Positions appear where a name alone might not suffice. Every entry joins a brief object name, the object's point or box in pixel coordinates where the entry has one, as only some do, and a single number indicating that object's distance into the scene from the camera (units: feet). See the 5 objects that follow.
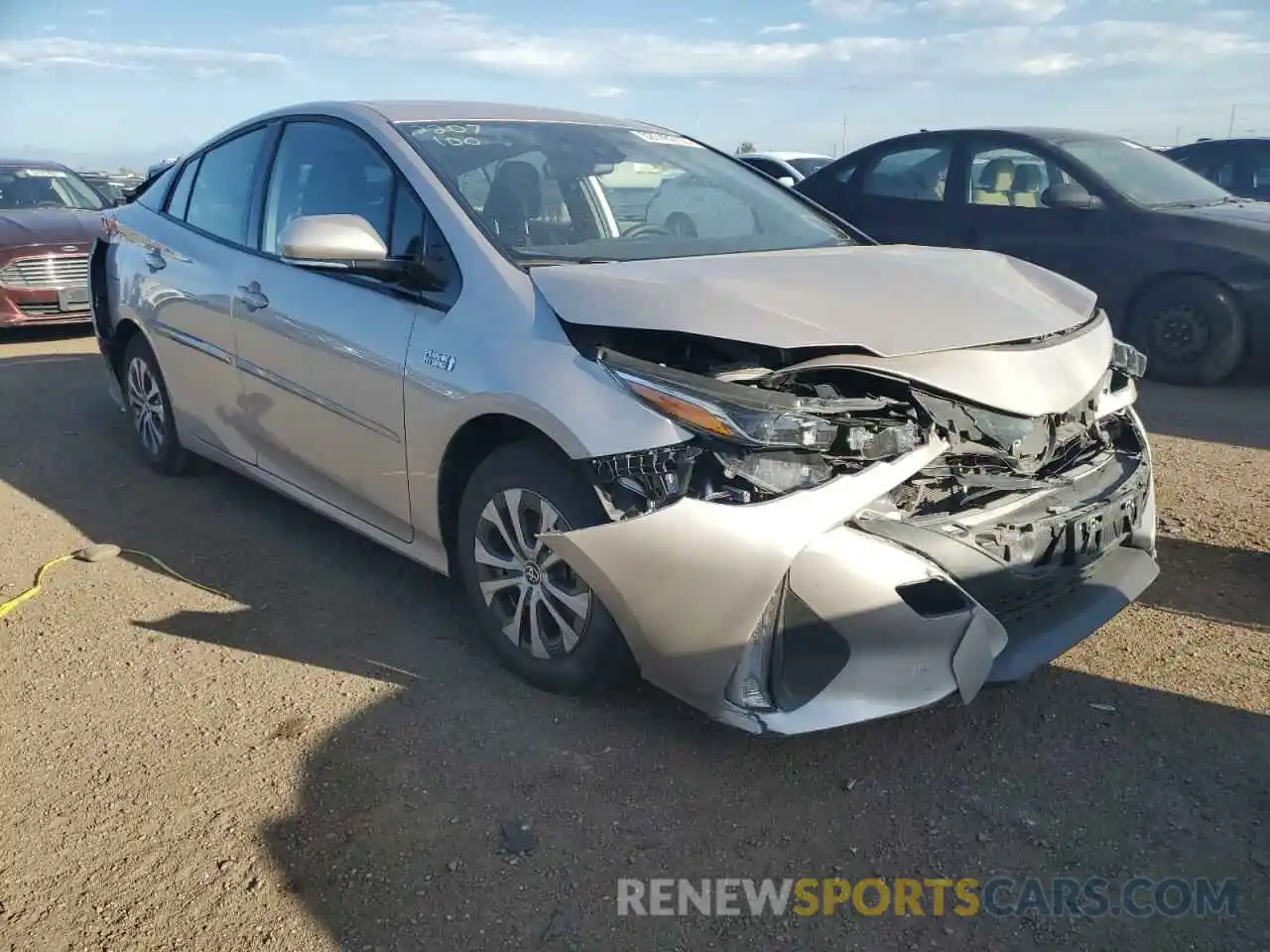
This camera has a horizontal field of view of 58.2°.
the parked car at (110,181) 43.57
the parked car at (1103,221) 23.84
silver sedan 9.17
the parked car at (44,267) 30.37
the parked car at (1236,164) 34.65
